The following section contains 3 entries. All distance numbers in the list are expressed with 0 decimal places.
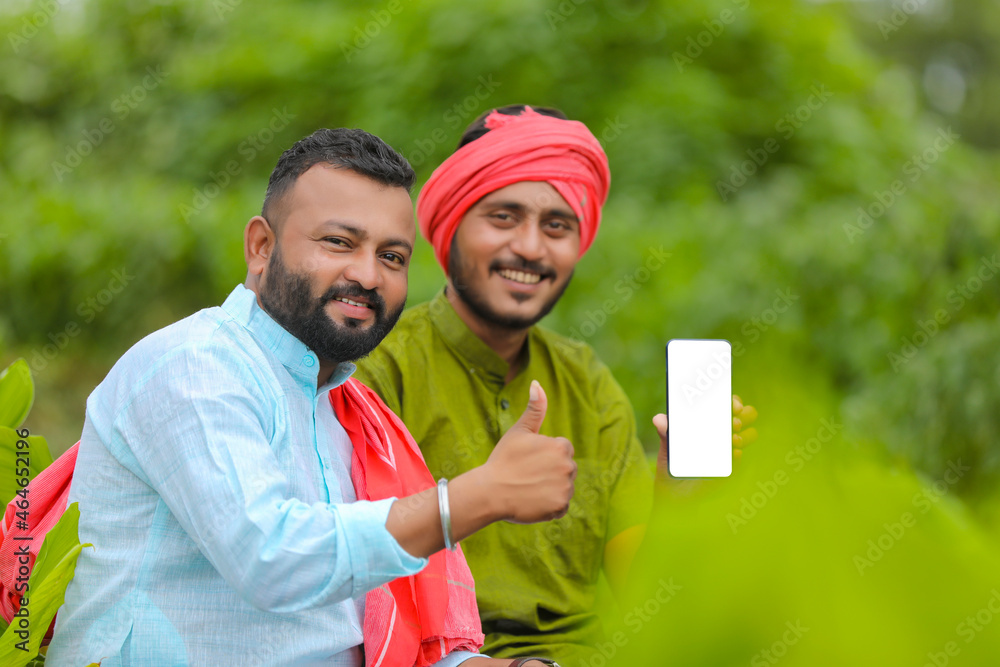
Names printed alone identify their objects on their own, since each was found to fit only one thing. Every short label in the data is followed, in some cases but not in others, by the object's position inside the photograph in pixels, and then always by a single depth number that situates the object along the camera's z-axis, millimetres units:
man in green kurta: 5282
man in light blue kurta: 4712
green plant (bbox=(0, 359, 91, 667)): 4801
